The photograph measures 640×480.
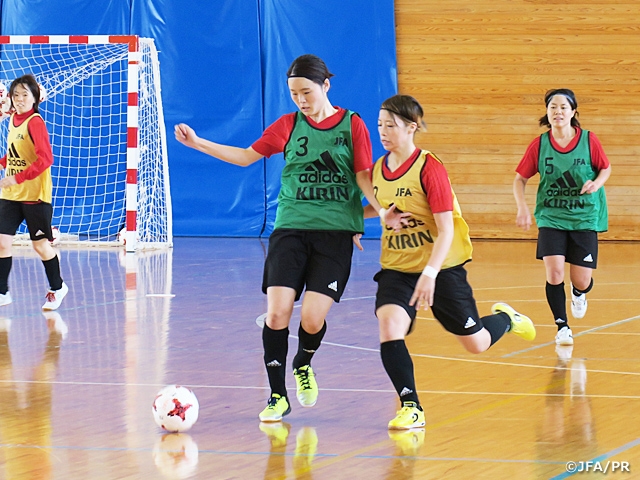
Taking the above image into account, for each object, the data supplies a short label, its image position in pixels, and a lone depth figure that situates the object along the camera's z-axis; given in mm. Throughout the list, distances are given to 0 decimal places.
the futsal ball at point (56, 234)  25594
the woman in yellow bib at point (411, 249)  8266
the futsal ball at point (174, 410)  8234
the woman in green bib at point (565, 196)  12984
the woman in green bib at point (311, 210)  8727
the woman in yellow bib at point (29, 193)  14992
